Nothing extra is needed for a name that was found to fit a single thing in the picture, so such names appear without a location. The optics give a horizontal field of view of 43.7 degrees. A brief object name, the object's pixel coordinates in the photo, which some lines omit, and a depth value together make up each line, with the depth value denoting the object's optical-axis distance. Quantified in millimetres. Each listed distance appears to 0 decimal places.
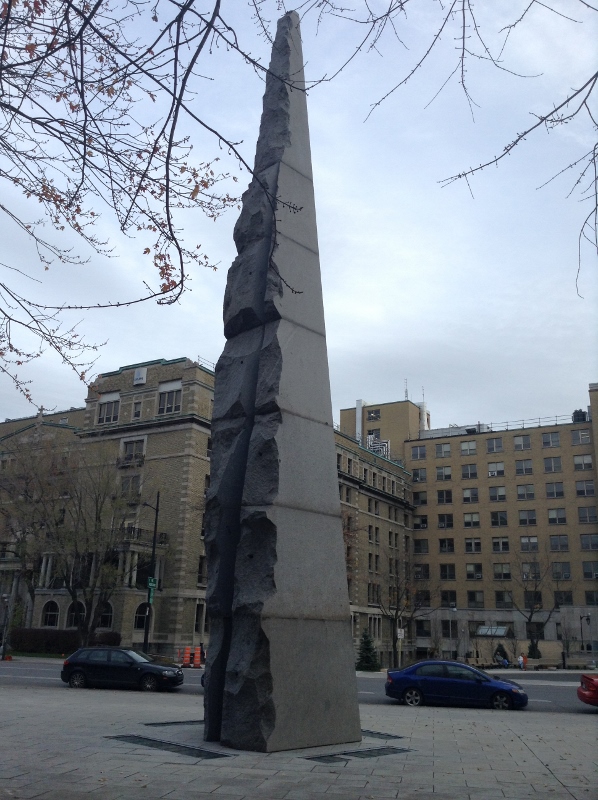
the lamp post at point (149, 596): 36375
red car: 18797
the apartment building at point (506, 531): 69500
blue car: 20062
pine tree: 46156
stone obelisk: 9820
